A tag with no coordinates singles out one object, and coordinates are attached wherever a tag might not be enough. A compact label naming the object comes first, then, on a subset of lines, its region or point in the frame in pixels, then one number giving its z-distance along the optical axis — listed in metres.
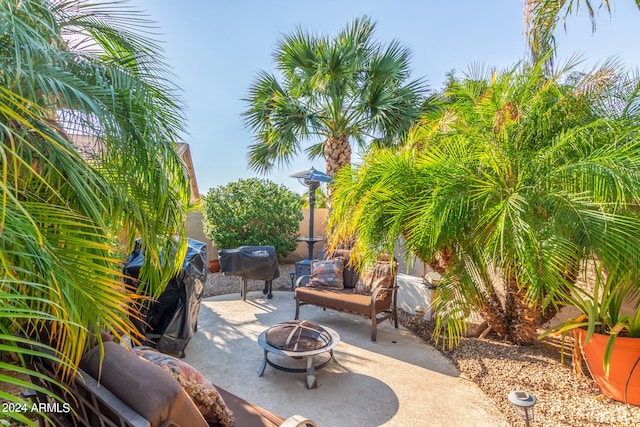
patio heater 7.00
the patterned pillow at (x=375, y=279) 4.91
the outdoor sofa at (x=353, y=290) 4.73
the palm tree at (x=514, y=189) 2.48
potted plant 2.83
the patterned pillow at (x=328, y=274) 5.62
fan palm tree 6.52
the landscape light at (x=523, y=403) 2.17
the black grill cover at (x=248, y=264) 6.57
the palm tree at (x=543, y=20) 3.48
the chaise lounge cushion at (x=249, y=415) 2.04
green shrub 9.11
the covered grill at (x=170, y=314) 3.92
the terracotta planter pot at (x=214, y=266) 9.37
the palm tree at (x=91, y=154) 1.42
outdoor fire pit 3.39
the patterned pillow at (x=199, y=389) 1.74
